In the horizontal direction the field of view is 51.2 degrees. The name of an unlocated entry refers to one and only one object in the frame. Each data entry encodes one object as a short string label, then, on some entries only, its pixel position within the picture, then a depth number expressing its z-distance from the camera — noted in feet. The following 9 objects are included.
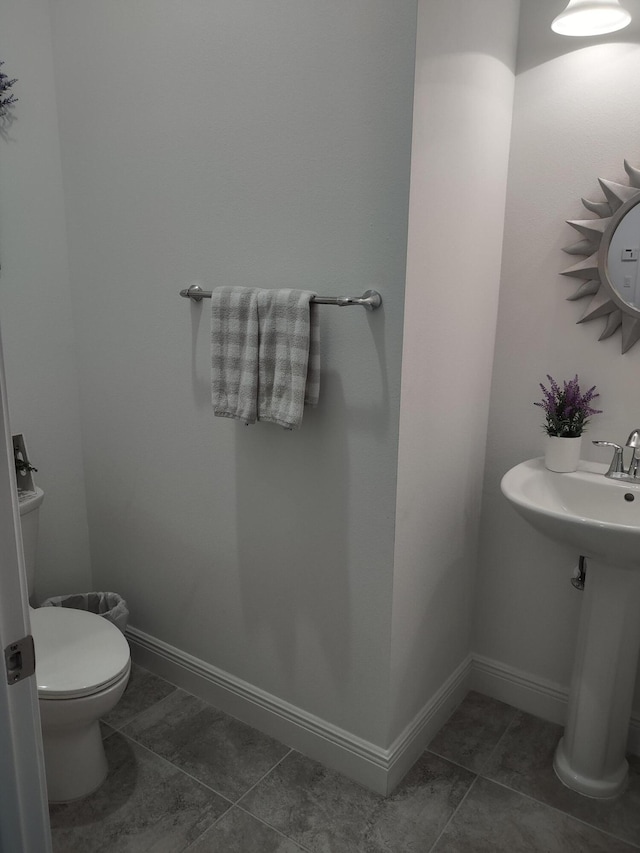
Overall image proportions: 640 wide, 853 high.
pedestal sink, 5.74
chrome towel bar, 5.11
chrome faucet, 5.85
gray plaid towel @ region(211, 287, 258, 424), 5.62
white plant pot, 6.02
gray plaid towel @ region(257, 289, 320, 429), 5.34
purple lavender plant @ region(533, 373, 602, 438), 6.07
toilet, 5.52
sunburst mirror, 5.81
